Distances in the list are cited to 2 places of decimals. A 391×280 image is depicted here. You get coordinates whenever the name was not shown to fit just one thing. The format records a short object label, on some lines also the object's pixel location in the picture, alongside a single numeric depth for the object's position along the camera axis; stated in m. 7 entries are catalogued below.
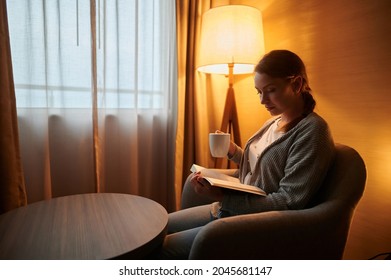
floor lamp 1.43
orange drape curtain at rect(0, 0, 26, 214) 1.12
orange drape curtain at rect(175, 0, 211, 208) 1.65
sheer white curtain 1.29
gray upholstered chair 0.67
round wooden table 0.65
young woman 0.80
